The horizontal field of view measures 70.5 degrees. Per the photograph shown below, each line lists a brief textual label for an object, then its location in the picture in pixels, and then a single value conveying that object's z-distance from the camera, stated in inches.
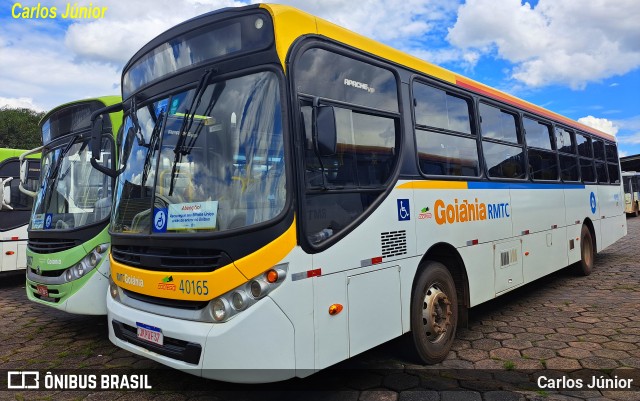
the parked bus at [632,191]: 1083.9
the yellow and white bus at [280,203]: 118.5
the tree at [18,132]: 1496.1
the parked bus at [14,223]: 358.0
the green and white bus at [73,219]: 211.0
